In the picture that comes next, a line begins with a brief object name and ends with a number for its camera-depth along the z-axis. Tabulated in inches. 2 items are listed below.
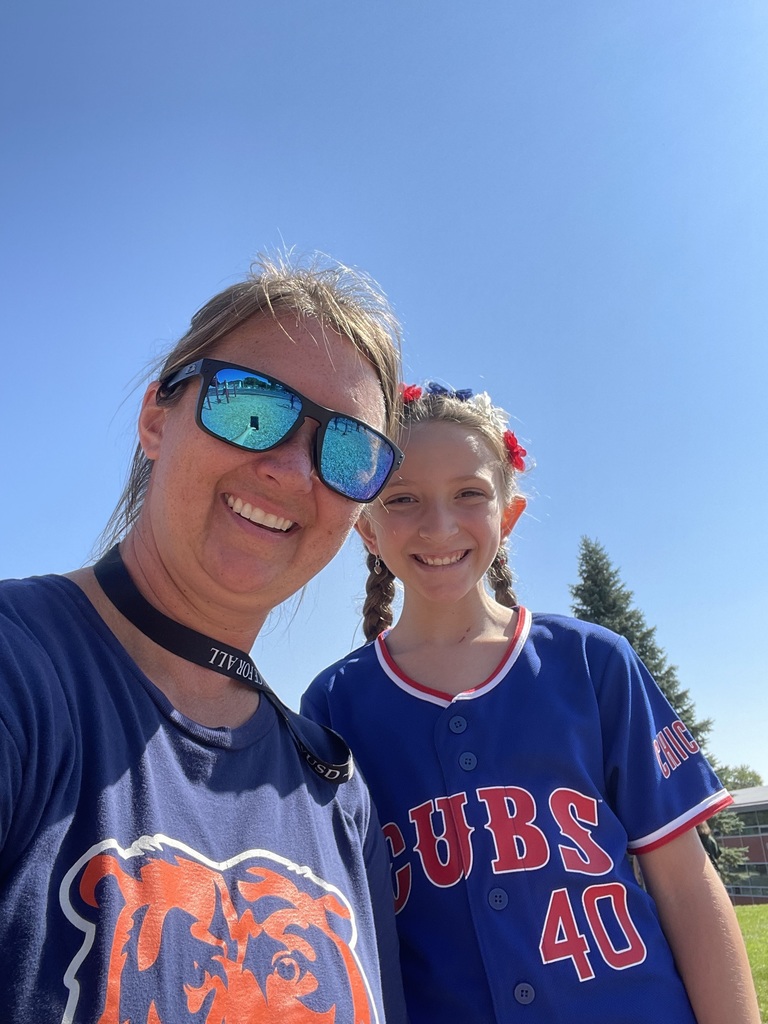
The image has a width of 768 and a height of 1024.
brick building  1387.8
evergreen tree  1301.7
